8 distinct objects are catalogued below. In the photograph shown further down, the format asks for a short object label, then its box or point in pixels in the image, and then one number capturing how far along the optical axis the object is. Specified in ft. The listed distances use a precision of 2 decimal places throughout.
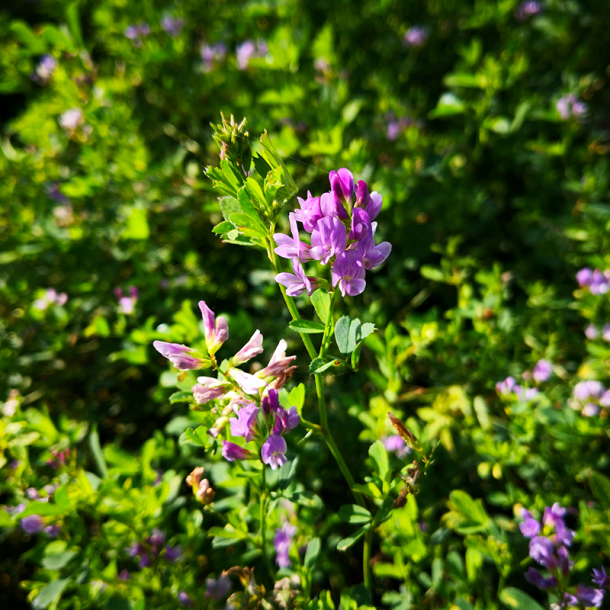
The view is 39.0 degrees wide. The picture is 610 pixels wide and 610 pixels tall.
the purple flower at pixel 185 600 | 0.69
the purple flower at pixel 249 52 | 1.23
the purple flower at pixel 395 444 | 0.76
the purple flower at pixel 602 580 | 0.64
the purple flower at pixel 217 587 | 0.72
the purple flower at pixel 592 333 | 0.85
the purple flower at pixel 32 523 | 0.69
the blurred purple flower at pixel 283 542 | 0.69
